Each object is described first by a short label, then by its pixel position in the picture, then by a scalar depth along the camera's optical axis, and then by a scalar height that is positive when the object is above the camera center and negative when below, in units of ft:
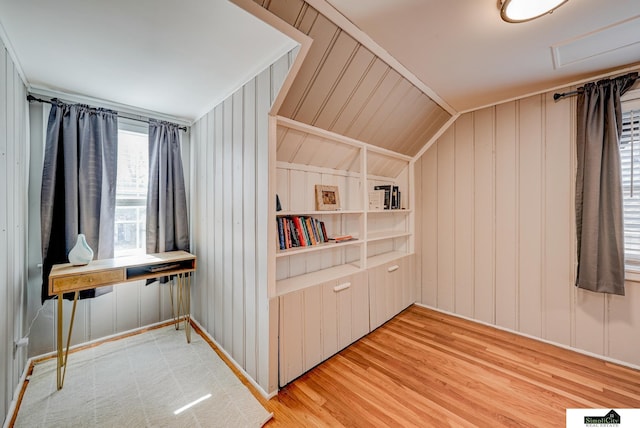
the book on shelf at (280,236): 6.34 -0.57
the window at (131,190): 8.15 +0.80
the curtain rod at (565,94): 6.91 +3.29
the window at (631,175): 6.45 +0.92
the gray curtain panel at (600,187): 6.39 +0.63
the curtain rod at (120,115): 6.45 +3.01
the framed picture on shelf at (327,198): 7.52 +0.45
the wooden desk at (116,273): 5.76 -1.51
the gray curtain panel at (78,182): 6.64 +0.90
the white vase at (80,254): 6.29 -0.97
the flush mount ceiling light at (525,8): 4.17 +3.46
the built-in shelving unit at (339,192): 6.64 +0.63
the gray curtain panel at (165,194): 8.32 +0.68
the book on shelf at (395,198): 9.66 +0.56
